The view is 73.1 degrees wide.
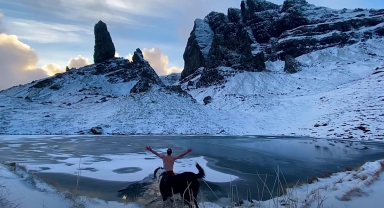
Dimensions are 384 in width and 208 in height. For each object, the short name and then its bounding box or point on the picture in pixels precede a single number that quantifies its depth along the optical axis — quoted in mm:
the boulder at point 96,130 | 25344
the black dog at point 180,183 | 4884
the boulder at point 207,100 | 43034
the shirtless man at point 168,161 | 5734
